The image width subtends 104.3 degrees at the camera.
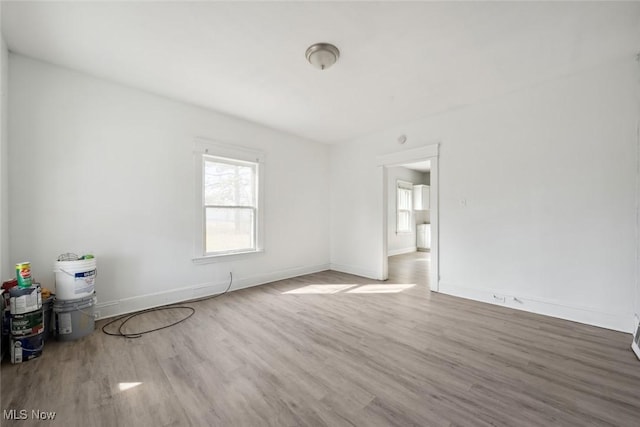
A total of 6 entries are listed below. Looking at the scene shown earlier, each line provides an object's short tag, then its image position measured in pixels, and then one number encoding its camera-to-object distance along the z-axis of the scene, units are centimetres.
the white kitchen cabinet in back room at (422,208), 822
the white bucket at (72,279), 242
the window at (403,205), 774
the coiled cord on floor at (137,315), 256
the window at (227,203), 374
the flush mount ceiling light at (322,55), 235
